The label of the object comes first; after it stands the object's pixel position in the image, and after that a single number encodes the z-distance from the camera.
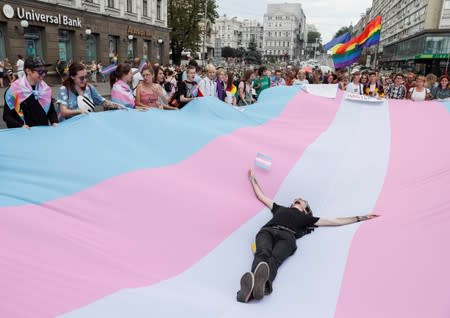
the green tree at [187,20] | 41.78
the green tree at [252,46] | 74.12
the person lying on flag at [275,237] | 2.48
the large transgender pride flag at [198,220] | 2.31
